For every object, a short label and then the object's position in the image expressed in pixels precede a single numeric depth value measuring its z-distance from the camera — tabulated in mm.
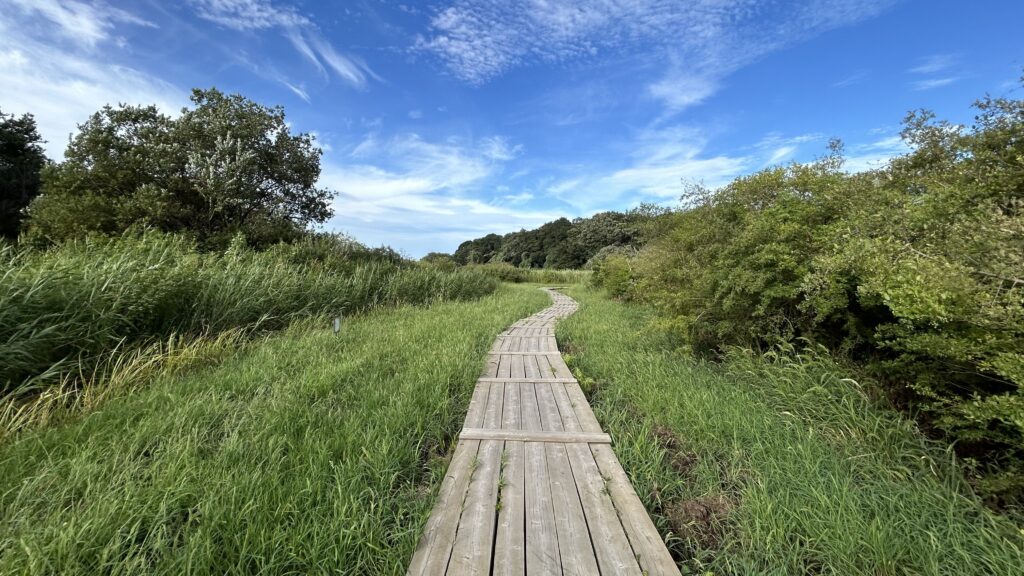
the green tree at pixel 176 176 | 12216
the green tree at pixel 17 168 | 18578
